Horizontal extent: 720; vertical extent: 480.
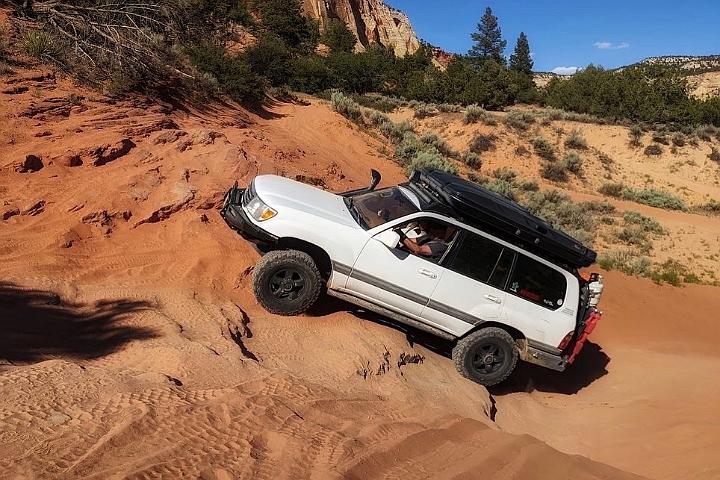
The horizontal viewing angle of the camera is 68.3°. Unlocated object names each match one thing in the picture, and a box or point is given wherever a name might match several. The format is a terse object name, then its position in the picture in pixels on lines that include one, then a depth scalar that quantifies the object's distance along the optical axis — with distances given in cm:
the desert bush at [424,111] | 2822
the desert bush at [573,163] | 2470
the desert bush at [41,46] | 1012
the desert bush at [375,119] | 1947
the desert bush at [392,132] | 1869
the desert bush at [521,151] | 2469
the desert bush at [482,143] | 2441
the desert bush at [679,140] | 3027
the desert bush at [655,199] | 2242
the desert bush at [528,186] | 1956
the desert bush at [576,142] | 2689
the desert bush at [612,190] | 2339
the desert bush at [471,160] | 2211
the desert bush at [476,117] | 2623
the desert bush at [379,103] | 2902
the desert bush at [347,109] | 1860
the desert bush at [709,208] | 2352
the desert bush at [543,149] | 2519
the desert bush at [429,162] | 1572
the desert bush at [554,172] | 2370
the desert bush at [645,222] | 1628
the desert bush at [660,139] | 3027
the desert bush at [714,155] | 2945
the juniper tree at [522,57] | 6806
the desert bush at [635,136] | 2992
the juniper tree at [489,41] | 7006
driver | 600
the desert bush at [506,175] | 2133
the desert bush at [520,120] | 2705
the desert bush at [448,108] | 2842
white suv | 591
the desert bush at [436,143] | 2058
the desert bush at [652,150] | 2914
